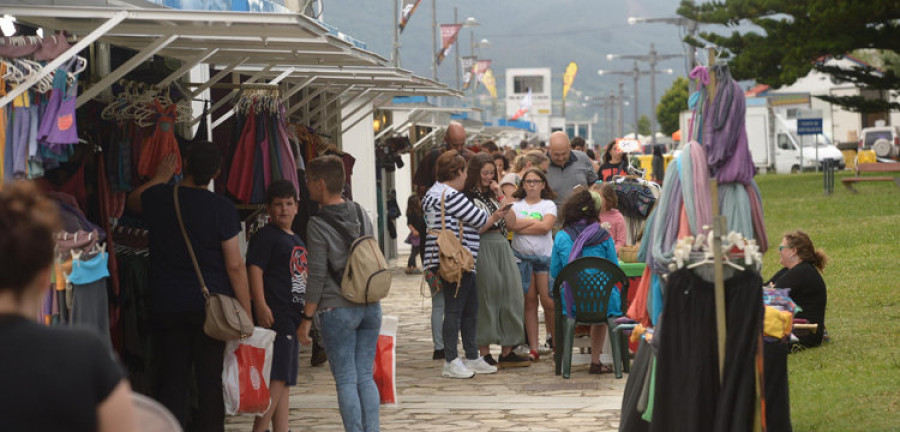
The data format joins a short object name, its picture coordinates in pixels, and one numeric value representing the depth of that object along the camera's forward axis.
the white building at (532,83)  118.64
